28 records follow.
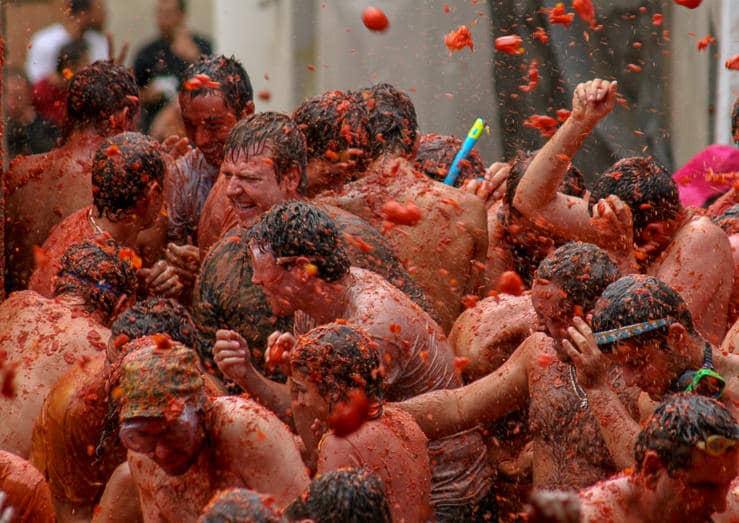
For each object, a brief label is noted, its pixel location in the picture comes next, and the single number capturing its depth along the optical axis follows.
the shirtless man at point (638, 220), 12.67
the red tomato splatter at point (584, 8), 17.10
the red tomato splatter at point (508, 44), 16.89
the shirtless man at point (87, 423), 11.64
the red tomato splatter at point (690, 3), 14.52
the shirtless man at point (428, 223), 13.96
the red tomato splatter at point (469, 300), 14.03
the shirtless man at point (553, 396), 11.30
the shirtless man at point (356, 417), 9.98
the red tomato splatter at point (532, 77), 20.22
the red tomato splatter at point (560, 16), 18.61
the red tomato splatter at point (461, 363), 12.75
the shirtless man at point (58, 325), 12.52
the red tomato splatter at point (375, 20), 15.49
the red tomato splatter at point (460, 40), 16.12
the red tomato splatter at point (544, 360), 11.54
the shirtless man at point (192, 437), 10.07
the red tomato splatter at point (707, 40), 17.18
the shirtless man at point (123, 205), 14.45
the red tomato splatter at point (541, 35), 20.13
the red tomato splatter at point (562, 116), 17.46
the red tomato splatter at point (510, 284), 13.70
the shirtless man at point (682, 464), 8.94
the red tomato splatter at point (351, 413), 10.07
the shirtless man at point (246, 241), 12.86
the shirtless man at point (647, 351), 10.41
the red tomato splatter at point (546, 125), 17.02
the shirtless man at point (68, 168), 16.03
